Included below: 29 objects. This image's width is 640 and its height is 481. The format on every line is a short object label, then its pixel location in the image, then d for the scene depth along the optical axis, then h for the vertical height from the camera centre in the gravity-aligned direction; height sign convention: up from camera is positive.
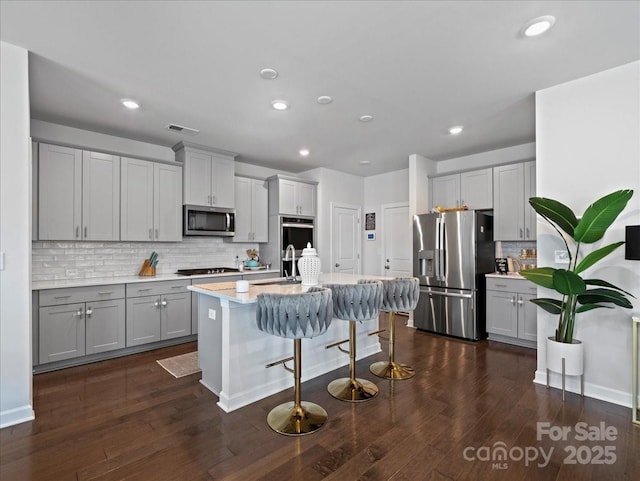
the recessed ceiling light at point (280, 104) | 3.26 +1.41
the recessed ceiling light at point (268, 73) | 2.66 +1.41
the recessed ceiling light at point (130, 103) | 3.19 +1.40
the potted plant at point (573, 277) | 2.43 -0.29
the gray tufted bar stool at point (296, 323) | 2.16 -0.56
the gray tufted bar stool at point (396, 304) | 2.97 -0.58
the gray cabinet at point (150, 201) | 4.11 +0.55
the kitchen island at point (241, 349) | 2.56 -0.93
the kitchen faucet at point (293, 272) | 3.29 -0.31
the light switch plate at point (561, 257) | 2.91 -0.15
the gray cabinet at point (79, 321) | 3.28 -0.84
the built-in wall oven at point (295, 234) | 5.41 +0.14
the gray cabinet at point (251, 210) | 5.25 +0.54
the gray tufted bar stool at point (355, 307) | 2.61 -0.53
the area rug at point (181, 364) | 3.29 -1.31
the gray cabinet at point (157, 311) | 3.81 -0.84
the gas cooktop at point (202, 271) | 4.56 -0.42
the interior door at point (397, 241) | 5.99 +0.01
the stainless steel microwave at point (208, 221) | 4.55 +0.32
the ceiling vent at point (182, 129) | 3.89 +1.40
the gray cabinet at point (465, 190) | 4.83 +0.81
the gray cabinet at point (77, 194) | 3.55 +0.57
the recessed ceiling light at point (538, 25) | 2.08 +1.43
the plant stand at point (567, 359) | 2.67 -0.98
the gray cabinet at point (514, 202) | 4.41 +0.55
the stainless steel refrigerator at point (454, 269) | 4.43 -0.40
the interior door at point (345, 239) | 6.08 +0.05
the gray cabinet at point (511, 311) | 4.07 -0.92
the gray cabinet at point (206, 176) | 4.57 +0.98
